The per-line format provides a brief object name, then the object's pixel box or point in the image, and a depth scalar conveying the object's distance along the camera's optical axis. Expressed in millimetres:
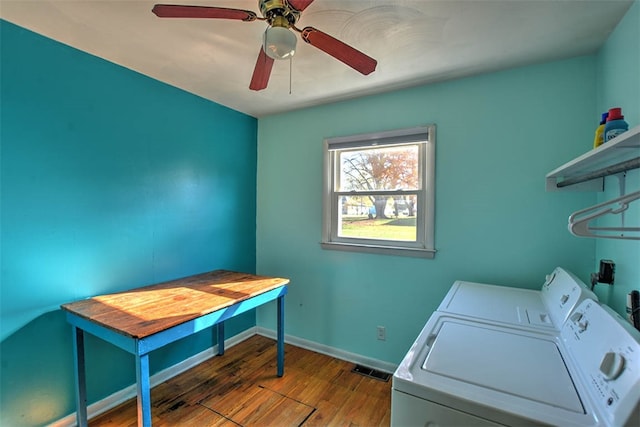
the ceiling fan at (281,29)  1145
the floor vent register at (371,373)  2430
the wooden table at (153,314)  1488
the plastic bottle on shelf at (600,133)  1294
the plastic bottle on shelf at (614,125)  1191
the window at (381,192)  2396
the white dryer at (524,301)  1387
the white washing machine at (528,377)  803
